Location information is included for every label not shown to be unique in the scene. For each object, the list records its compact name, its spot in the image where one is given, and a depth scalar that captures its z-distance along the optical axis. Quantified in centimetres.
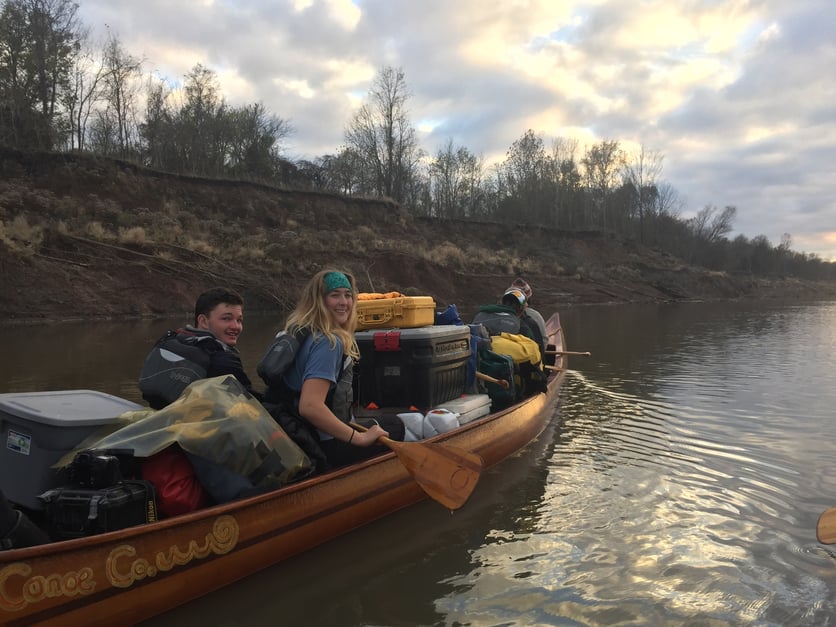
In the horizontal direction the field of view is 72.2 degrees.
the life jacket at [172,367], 337
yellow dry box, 504
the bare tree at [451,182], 5528
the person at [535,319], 777
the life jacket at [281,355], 351
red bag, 300
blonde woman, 344
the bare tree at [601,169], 6294
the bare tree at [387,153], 4709
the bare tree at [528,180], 5850
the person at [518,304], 736
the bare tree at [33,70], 2944
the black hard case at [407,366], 492
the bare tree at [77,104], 3278
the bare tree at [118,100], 3500
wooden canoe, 239
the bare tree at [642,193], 6469
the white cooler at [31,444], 284
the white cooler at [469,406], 524
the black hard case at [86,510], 265
